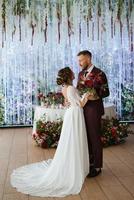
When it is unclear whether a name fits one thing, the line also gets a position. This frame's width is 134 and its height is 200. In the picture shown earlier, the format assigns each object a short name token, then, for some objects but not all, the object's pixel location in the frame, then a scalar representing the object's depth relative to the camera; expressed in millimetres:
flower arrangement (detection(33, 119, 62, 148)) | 6266
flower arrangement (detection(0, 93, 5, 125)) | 8344
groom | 4508
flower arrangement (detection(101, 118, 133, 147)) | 6391
